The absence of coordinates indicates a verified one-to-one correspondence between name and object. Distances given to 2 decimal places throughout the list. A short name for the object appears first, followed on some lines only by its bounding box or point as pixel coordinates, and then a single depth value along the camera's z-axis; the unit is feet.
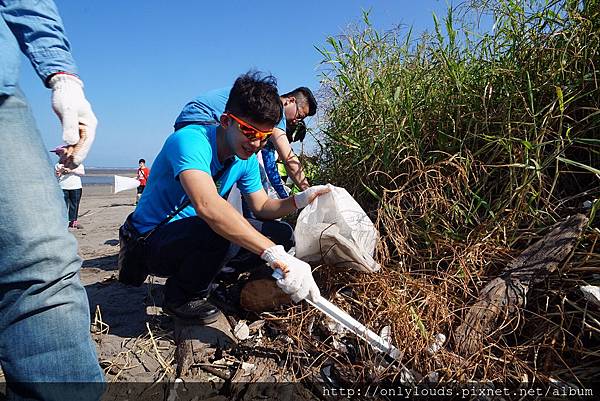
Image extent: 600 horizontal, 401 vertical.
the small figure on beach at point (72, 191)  16.44
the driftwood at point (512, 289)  4.85
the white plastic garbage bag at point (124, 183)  31.14
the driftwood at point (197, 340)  5.25
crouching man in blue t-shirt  5.01
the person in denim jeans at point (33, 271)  2.87
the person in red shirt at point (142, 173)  29.98
